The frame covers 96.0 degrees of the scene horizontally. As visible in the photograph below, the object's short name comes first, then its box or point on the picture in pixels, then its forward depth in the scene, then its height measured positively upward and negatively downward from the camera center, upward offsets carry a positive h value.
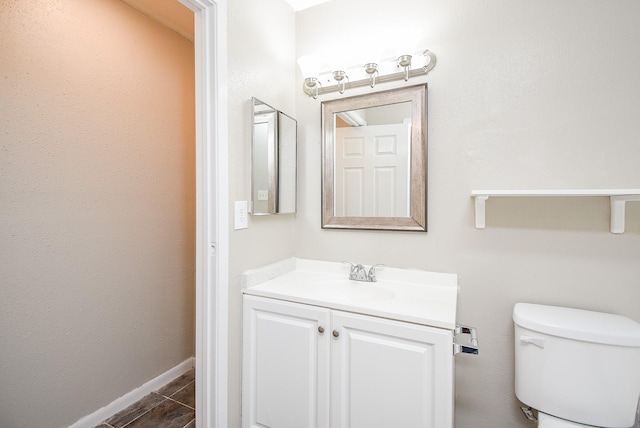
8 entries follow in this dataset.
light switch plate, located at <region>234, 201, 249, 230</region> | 1.30 -0.02
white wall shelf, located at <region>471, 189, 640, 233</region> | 1.02 +0.06
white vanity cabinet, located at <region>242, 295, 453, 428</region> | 1.00 -0.62
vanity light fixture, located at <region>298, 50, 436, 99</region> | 1.40 +0.71
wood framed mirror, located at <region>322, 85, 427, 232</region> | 1.44 +0.26
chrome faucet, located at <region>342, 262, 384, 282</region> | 1.51 -0.34
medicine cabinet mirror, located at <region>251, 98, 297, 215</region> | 1.38 +0.26
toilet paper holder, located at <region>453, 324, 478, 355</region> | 0.99 -0.48
